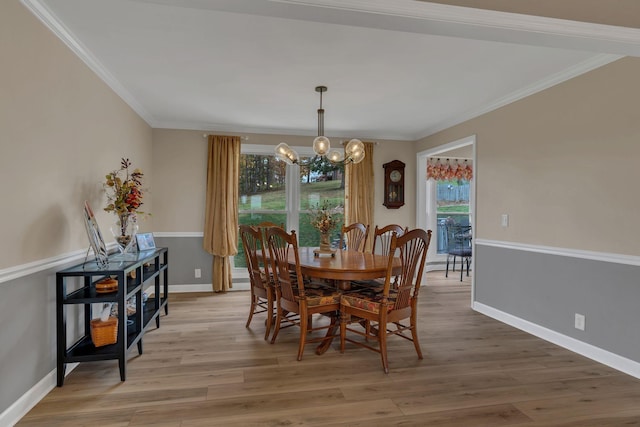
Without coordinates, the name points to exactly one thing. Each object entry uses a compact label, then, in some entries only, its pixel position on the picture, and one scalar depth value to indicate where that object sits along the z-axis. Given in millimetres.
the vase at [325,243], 3426
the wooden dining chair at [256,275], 3205
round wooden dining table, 2674
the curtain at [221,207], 4938
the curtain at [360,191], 5395
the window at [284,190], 5328
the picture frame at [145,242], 3409
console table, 2299
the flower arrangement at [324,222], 3385
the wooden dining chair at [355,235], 4086
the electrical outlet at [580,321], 2984
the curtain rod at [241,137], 4969
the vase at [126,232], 2949
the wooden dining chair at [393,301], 2619
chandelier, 3420
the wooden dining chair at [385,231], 3538
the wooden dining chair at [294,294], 2805
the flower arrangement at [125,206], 2943
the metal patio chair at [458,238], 6775
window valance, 6680
